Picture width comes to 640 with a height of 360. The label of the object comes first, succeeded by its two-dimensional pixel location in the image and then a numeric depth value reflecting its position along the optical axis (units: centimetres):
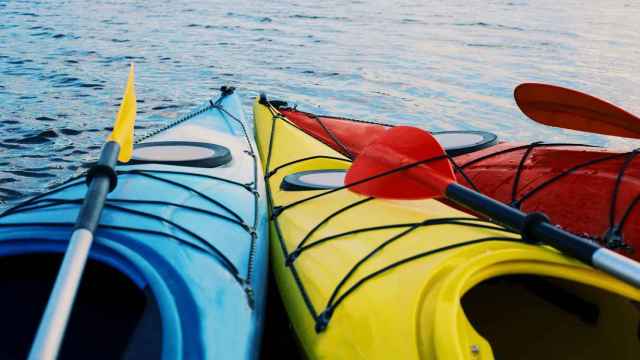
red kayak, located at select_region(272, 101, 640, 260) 237
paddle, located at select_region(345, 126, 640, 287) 204
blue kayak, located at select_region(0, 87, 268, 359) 206
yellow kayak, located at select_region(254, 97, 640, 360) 185
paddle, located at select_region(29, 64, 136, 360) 157
